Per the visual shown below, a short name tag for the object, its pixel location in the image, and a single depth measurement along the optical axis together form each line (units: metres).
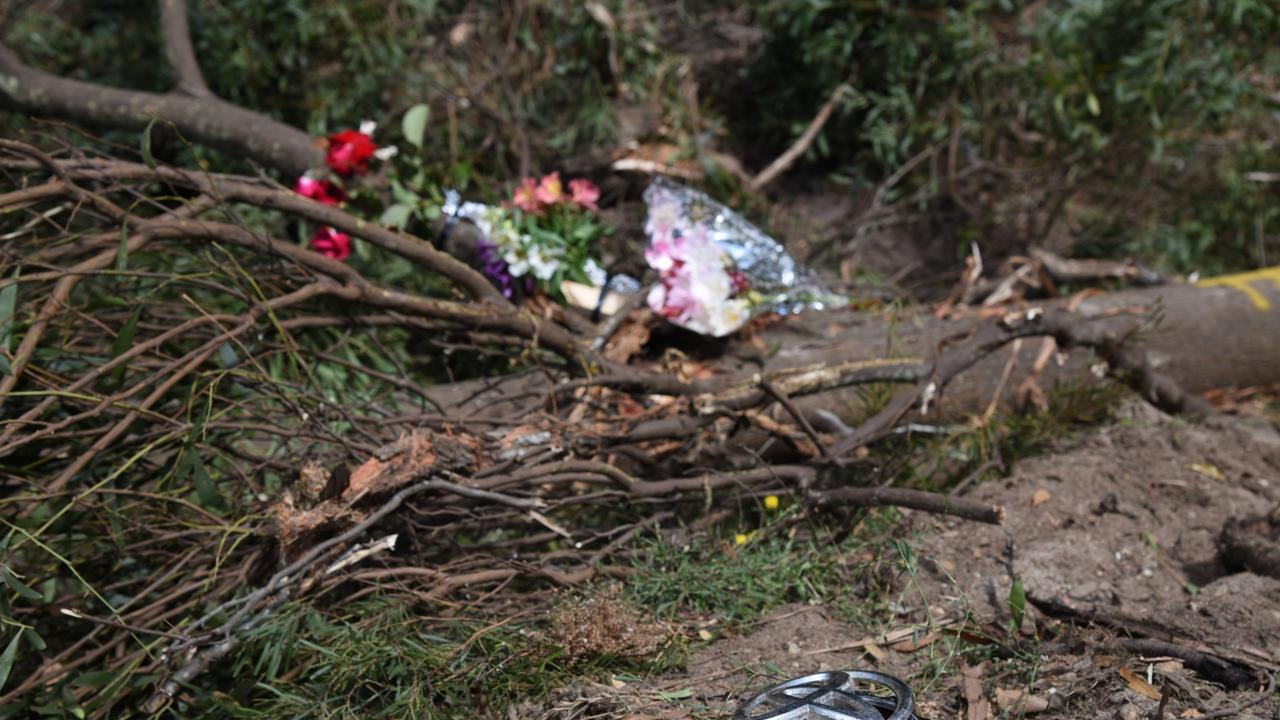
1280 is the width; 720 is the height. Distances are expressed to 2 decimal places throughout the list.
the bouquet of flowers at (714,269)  3.29
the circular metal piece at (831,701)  1.62
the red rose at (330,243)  3.44
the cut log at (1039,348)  3.20
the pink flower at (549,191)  3.61
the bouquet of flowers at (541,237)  3.45
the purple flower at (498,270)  3.48
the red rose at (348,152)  3.59
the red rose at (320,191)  3.54
